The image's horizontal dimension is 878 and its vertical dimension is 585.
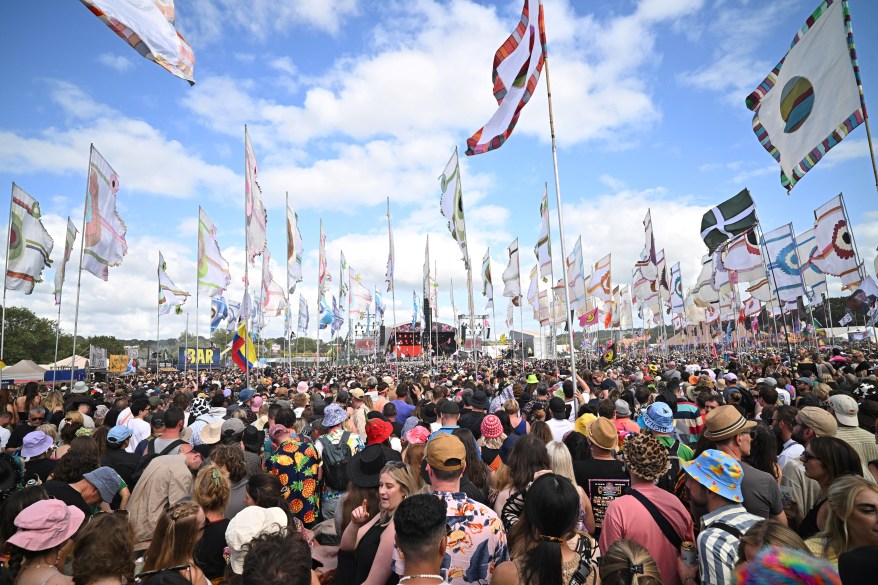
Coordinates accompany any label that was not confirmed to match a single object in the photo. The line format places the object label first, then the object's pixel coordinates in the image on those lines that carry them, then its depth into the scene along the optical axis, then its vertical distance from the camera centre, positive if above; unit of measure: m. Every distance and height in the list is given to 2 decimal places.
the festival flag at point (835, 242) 14.41 +2.60
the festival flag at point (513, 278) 23.03 +3.15
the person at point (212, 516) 3.47 -1.21
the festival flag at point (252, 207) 15.10 +4.76
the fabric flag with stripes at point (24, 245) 15.41 +4.03
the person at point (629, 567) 2.28 -1.09
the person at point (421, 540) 2.42 -0.96
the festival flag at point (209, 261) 18.09 +3.72
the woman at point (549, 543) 2.49 -1.12
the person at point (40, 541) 3.06 -1.11
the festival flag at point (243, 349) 14.65 +0.26
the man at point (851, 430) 5.06 -1.13
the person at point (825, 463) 3.54 -1.04
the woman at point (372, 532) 2.96 -1.18
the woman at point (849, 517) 2.48 -0.99
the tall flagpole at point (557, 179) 10.03 +3.41
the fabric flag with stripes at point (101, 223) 13.91 +4.23
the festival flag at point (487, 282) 26.35 +3.49
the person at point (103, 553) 2.65 -1.05
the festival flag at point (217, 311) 32.72 +3.26
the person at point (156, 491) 4.75 -1.30
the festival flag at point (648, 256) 18.30 +3.15
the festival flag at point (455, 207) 17.42 +5.05
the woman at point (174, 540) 3.14 -1.17
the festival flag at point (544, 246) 17.06 +3.55
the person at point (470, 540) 2.86 -1.17
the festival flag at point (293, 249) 20.16 +4.52
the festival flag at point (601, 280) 24.27 +3.08
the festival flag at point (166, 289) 28.00 +4.34
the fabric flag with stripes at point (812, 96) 7.10 +3.78
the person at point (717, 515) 2.52 -1.07
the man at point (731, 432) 4.33 -0.90
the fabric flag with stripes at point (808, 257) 19.83 +3.01
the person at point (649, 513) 3.13 -1.17
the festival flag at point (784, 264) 15.03 +2.10
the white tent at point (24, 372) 34.81 -0.22
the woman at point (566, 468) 4.01 -1.05
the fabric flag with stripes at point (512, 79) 10.76 +5.93
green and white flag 13.94 +3.30
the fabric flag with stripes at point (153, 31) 6.74 +4.85
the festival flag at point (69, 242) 19.31 +5.04
